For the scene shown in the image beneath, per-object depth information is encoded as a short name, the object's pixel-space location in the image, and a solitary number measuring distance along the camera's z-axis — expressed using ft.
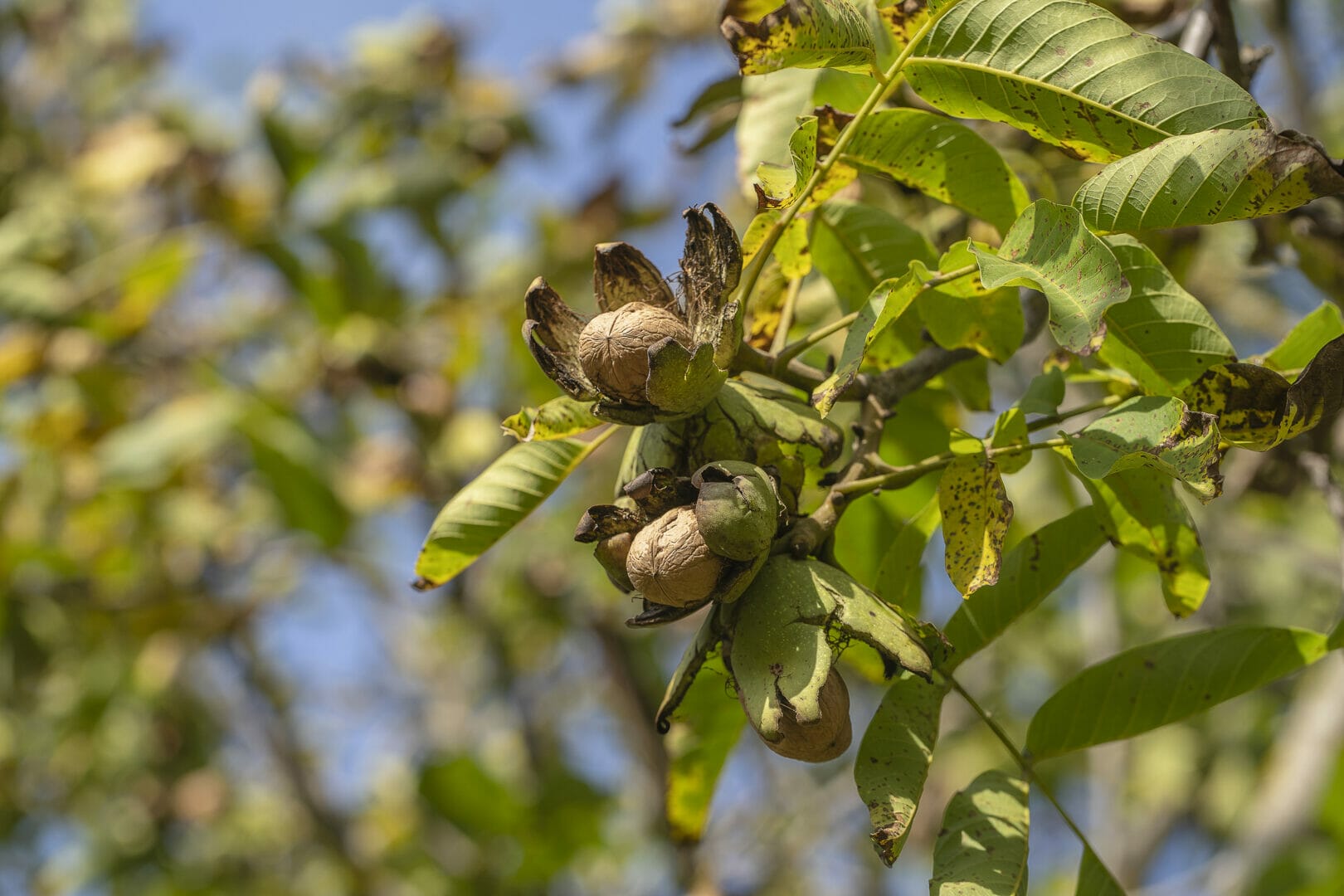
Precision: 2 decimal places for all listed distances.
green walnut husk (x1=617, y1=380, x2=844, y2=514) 3.12
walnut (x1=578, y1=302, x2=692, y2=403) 3.03
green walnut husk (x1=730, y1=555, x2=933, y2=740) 2.95
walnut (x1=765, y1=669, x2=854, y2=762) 2.95
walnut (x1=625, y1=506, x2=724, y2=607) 2.98
